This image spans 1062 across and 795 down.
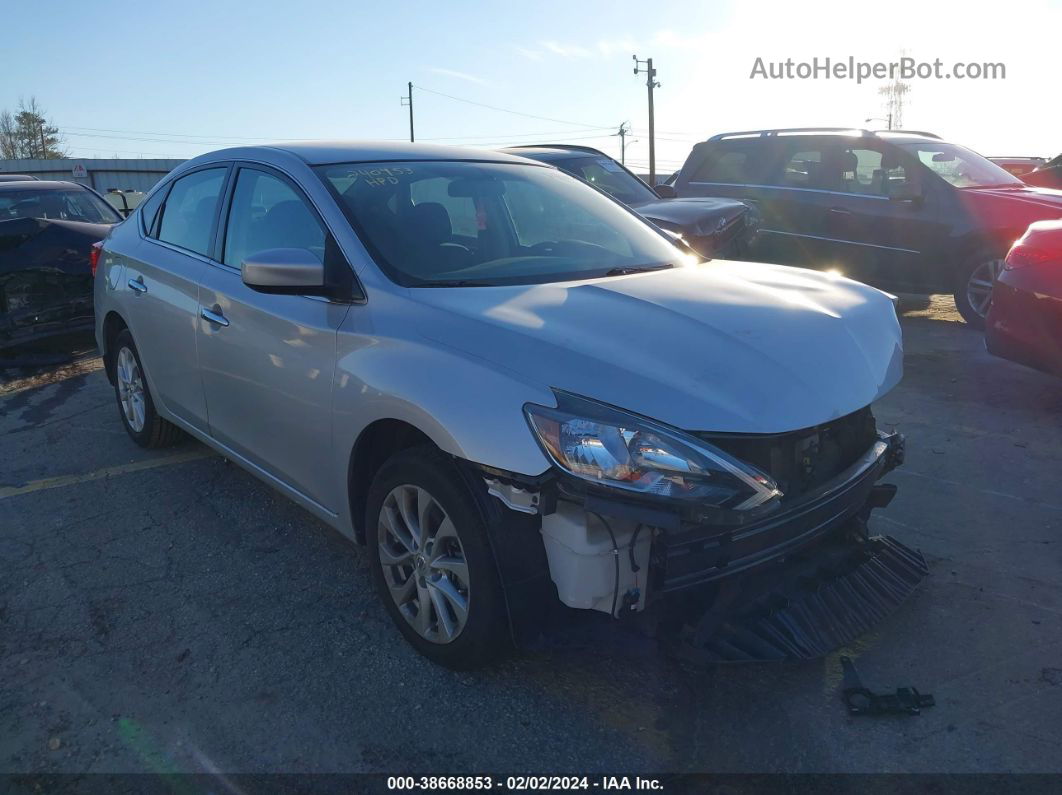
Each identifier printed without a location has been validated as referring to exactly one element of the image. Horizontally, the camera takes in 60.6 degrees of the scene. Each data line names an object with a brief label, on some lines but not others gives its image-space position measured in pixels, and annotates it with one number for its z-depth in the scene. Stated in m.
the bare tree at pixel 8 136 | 76.62
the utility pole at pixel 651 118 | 40.61
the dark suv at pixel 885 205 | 8.23
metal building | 52.66
